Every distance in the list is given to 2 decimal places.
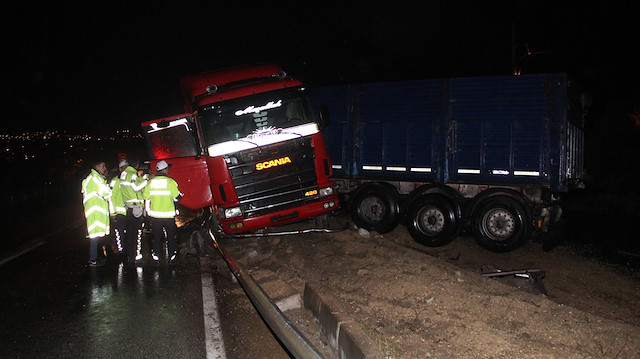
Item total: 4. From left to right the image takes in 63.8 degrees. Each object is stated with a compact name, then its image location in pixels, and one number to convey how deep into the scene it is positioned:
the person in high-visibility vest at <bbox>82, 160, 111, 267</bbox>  8.66
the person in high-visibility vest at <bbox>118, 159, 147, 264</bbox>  8.82
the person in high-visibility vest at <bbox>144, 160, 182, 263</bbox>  8.47
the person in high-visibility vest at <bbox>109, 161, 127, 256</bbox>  9.05
